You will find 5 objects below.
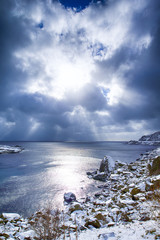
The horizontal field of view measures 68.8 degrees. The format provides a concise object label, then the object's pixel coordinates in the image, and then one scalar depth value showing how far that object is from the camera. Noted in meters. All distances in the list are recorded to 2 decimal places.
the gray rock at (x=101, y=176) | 21.34
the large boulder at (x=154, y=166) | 14.33
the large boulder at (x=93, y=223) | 6.35
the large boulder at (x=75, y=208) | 9.71
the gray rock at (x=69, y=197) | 13.52
